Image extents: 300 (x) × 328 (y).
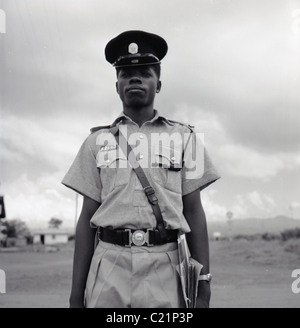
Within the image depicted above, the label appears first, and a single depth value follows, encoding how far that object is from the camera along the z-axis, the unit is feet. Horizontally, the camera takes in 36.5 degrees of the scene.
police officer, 7.50
